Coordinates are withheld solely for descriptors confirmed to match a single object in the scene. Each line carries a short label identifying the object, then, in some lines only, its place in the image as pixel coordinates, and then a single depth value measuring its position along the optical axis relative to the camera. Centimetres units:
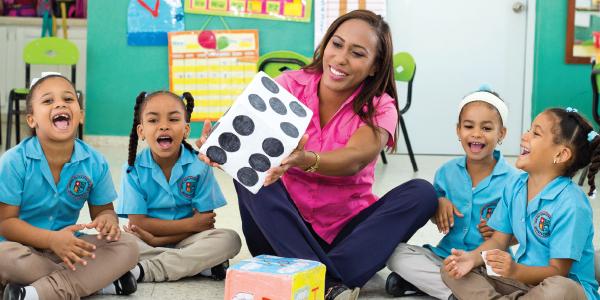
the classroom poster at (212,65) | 552
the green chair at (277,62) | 445
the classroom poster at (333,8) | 548
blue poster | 550
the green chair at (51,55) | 538
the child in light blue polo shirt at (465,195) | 201
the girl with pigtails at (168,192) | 221
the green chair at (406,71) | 464
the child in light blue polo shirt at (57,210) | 183
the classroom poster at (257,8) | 550
